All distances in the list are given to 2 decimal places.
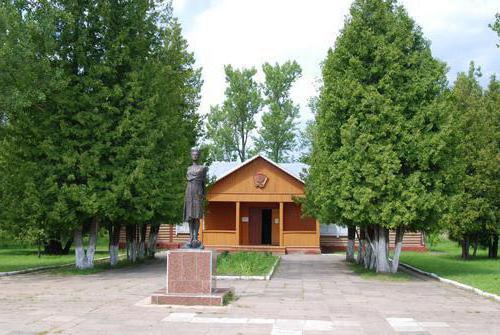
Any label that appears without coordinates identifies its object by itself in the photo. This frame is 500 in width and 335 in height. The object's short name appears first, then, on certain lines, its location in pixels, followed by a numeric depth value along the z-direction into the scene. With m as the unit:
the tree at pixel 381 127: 18.20
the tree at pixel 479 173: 26.70
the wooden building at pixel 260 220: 33.44
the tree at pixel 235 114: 58.03
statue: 13.38
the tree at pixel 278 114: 57.50
